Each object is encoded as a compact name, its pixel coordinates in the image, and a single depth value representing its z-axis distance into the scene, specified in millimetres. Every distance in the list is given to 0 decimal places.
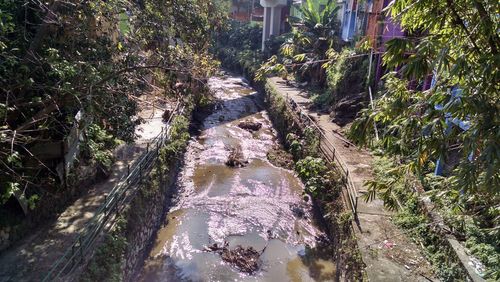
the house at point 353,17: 20830
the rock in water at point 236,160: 17375
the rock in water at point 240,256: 10438
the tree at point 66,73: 7047
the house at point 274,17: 38844
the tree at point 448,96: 3424
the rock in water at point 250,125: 23109
